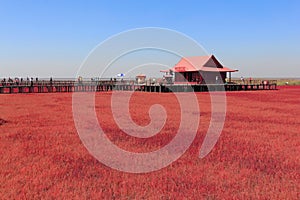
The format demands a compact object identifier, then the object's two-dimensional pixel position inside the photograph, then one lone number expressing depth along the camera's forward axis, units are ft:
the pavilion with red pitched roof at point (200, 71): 153.58
